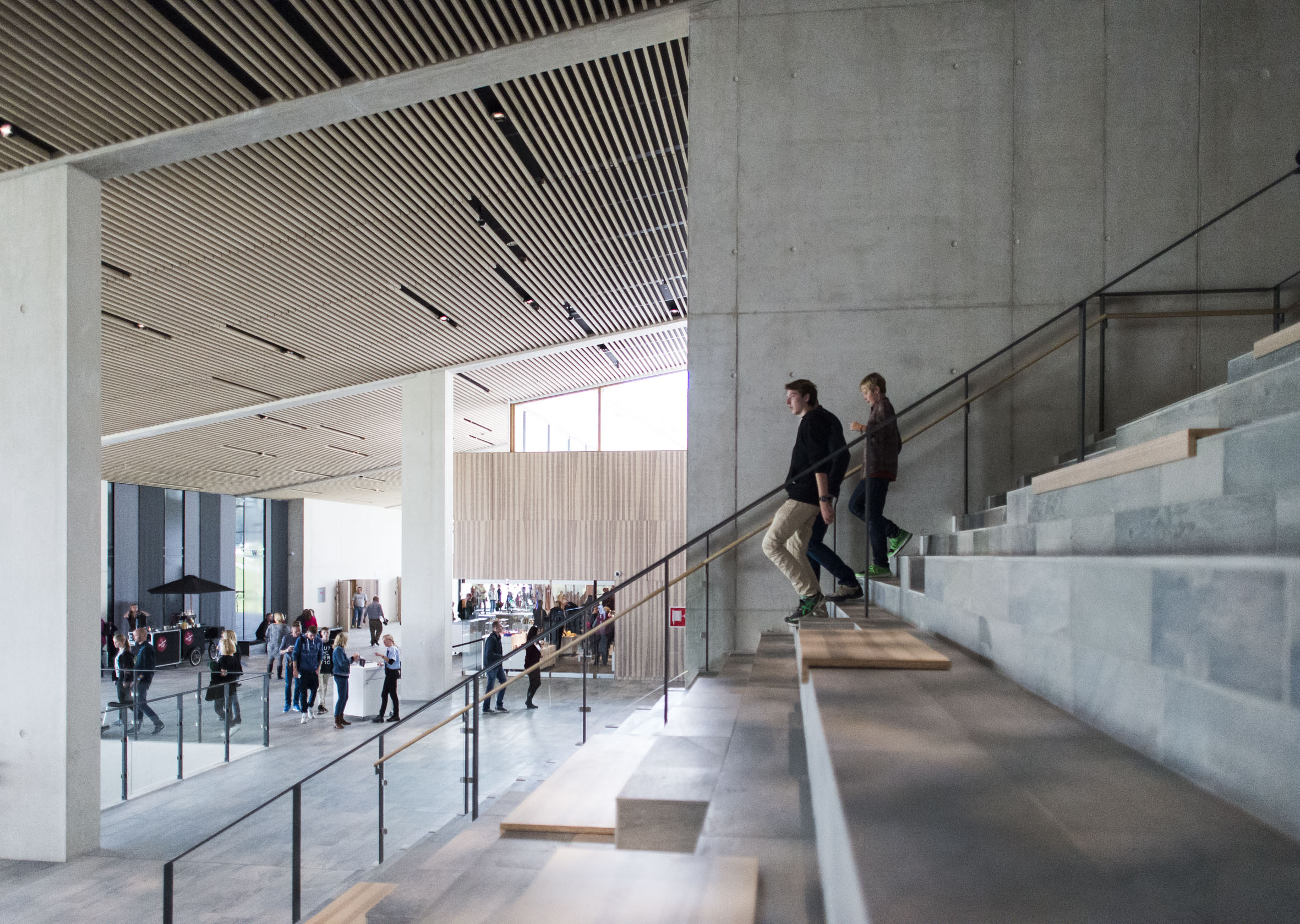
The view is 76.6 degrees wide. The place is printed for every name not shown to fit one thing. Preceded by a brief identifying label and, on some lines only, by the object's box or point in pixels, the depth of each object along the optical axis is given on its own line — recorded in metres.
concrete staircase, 1.21
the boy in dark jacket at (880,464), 4.62
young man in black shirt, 4.40
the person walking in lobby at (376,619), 18.23
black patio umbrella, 17.80
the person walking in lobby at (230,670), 9.45
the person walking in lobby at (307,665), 11.50
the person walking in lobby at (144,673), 8.00
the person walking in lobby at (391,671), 11.21
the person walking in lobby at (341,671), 10.98
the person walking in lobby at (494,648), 10.12
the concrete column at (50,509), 6.07
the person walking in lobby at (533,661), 7.91
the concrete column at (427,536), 13.59
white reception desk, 11.95
